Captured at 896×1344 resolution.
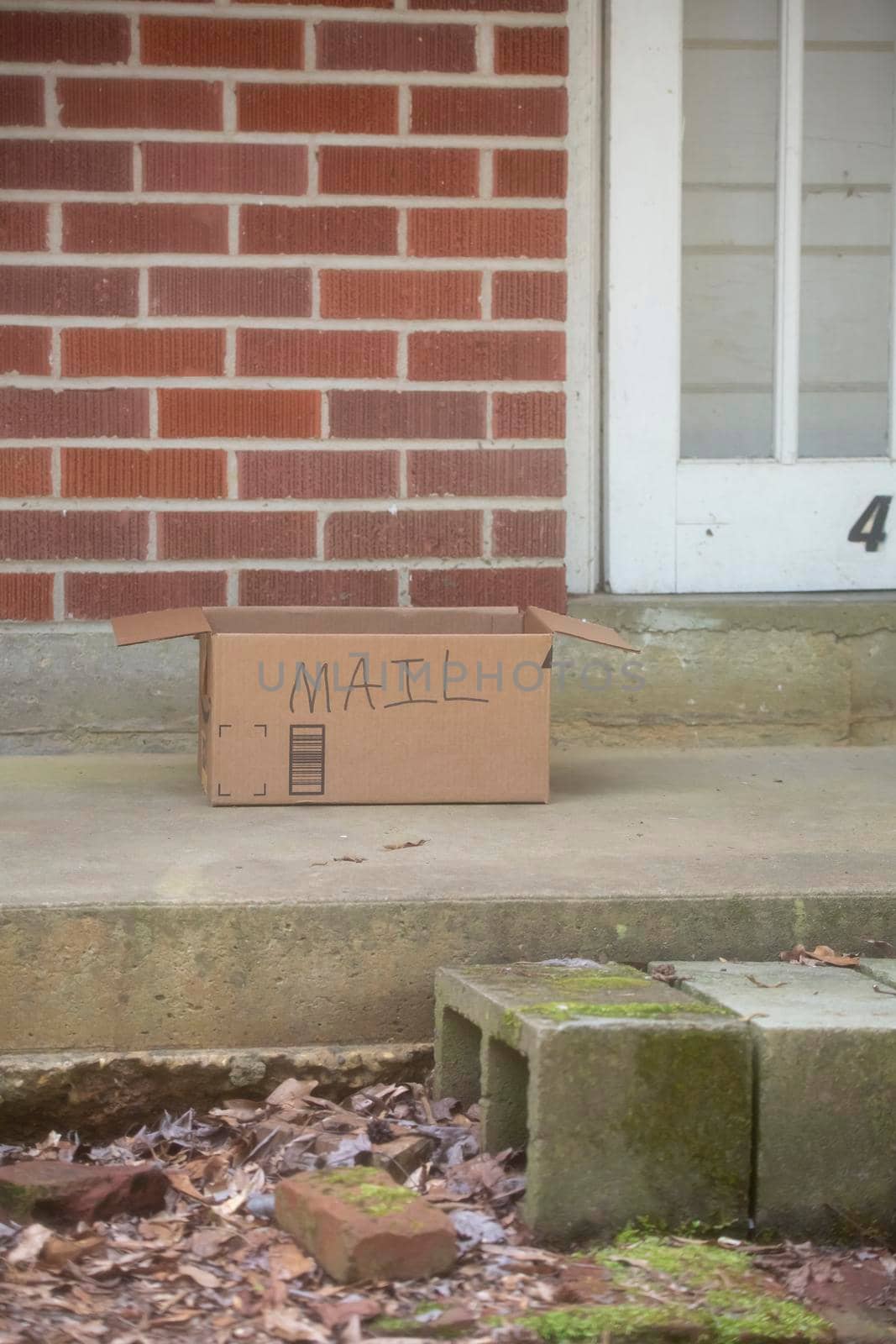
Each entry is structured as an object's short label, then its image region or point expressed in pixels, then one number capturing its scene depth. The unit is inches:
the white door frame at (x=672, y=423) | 135.1
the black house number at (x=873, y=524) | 139.9
